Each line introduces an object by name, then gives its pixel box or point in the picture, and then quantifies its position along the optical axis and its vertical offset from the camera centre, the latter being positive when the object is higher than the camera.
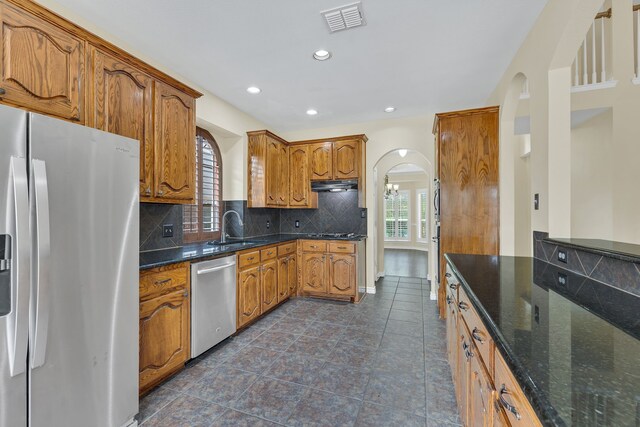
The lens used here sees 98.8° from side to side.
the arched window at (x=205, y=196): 3.24 +0.24
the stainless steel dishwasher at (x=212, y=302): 2.26 -0.78
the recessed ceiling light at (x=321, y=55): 2.39 +1.43
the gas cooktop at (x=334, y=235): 4.12 -0.32
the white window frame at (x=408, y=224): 9.78 -0.35
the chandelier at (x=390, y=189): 8.17 +0.77
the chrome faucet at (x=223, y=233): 3.43 -0.24
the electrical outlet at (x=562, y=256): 1.69 -0.26
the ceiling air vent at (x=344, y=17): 1.88 +1.41
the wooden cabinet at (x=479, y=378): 0.74 -0.60
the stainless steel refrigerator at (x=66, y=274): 1.12 -0.28
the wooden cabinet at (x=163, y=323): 1.83 -0.78
